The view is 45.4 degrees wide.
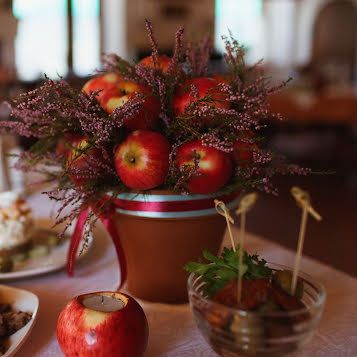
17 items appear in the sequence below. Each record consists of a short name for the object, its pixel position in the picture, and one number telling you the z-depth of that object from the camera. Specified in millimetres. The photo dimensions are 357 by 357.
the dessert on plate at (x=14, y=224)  819
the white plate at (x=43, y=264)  738
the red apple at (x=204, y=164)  587
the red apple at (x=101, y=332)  480
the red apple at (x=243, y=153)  619
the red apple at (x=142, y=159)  585
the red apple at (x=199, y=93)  604
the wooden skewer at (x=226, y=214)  518
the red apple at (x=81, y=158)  598
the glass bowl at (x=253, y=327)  419
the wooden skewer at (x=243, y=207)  427
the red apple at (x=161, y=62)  662
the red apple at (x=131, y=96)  624
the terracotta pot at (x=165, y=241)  621
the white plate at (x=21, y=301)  562
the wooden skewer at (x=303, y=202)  435
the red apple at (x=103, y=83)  690
